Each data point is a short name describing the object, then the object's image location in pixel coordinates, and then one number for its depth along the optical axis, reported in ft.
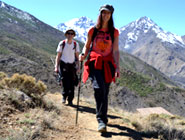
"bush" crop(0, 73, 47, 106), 15.83
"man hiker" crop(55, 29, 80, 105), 18.40
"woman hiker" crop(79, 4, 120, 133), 12.09
